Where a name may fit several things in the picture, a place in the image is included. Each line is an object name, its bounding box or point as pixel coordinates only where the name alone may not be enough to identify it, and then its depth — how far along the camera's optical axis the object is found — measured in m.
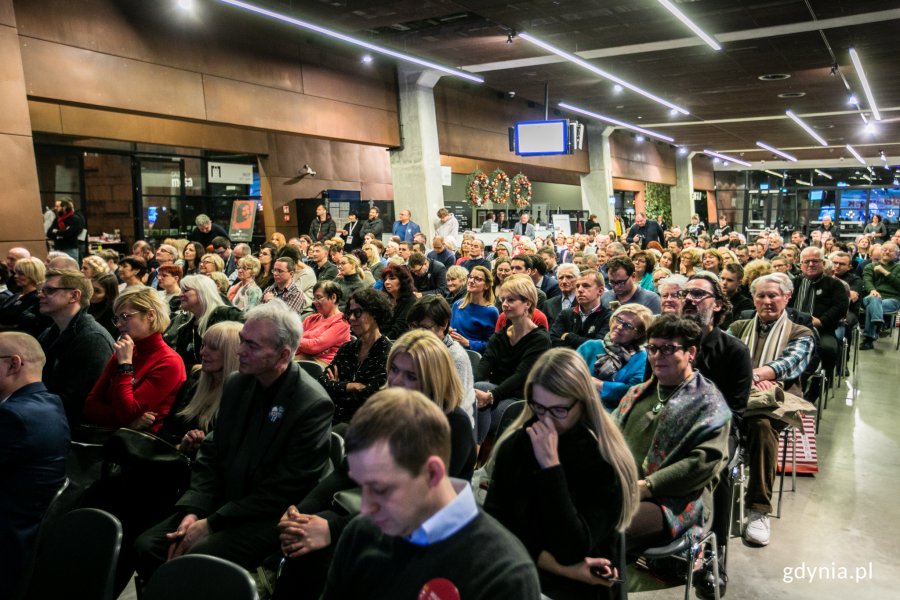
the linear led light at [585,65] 9.35
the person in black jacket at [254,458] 2.45
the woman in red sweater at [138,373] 3.25
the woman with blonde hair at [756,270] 6.03
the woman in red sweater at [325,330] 4.77
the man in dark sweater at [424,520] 1.26
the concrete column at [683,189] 26.36
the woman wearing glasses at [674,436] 2.48
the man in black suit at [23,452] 2.42
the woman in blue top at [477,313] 5.40
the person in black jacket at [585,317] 4.75
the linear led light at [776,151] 23.59
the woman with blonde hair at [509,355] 4.07
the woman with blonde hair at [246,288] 6.32
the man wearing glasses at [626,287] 4.95
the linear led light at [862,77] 10.35
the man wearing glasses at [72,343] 3.57
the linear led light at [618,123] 15.59
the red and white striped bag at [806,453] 4.56
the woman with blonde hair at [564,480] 1.93
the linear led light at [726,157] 26.46
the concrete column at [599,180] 19.27
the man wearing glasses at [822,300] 5.90
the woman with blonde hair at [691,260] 6.96
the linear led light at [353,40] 7.30
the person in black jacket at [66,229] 8.43
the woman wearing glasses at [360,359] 3.52
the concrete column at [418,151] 12.14
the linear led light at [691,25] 7.95
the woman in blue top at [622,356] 3.51
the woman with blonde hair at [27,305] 5.02
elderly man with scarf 3.66
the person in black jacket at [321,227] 11.27
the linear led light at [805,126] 16.47
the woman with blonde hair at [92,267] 5.93
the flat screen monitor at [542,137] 12.36
